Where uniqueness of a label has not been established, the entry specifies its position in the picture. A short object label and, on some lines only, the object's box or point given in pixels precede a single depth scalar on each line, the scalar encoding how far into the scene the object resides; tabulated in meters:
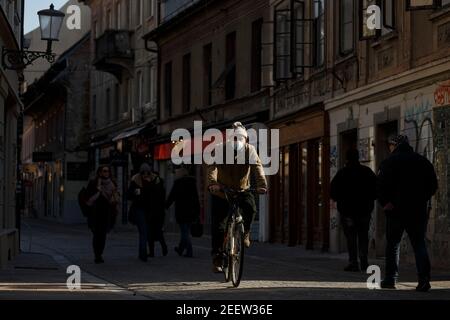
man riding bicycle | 14.87
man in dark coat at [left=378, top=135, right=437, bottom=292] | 14.37
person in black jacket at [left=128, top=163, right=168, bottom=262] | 21.22
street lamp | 22.58
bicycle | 14.52
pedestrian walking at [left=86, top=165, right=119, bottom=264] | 20.80
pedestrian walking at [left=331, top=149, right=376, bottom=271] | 18.50
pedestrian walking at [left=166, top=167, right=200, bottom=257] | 23.11
